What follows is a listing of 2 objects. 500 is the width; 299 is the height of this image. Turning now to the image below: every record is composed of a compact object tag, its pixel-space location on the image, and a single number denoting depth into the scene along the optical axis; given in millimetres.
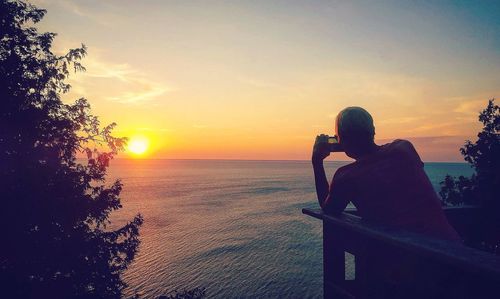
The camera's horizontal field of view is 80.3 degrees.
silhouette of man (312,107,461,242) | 1753
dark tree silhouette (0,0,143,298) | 8523
